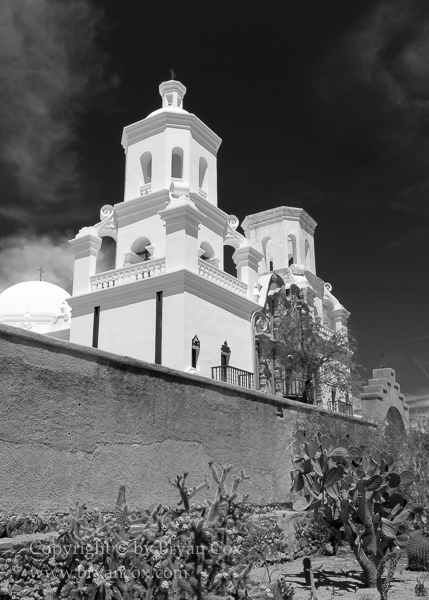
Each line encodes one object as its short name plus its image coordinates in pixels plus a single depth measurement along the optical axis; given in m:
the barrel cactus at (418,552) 6.23
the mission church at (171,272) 17.83
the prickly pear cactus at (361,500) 5.59
